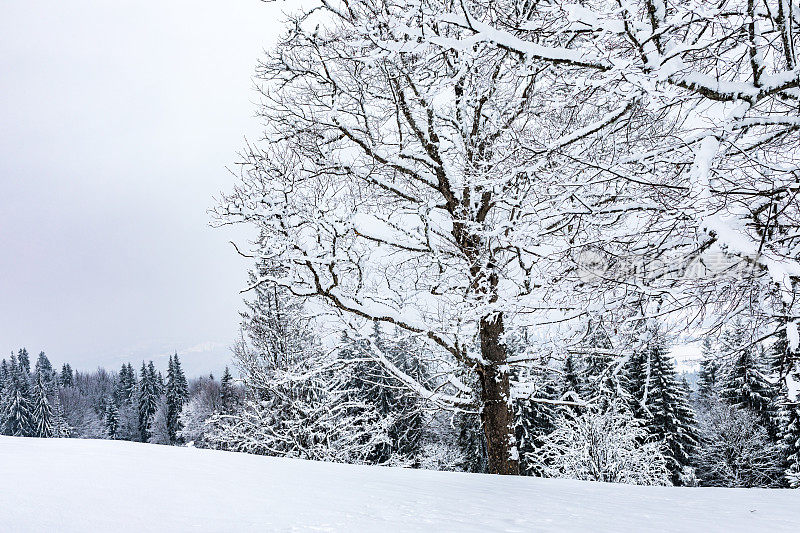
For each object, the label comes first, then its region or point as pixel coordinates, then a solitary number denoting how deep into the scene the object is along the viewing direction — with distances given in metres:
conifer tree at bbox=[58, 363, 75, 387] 105.75
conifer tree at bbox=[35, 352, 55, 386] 88.94
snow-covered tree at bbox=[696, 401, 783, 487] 26.73
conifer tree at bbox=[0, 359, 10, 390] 75.18
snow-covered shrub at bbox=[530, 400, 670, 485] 16.54
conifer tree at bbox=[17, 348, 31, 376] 98.25
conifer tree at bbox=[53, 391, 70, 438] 57.97
